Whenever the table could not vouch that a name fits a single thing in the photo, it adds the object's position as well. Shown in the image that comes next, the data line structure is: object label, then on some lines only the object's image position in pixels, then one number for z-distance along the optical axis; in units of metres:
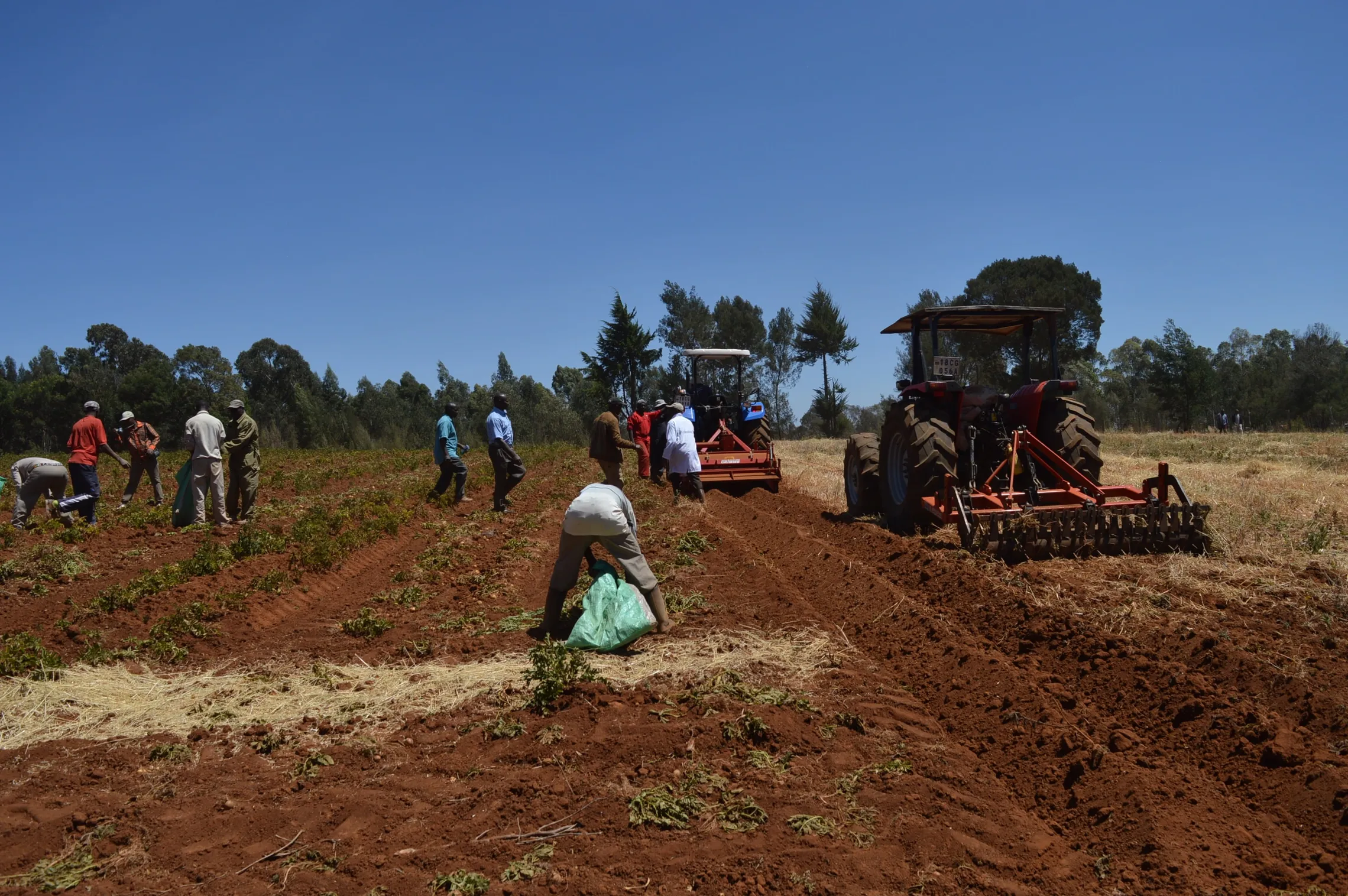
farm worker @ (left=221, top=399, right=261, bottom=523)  10.80
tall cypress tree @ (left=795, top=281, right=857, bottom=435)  46.66
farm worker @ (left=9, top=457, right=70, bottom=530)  11.20
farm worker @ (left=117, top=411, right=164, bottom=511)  13.28
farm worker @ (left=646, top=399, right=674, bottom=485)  15.03
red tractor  7.08
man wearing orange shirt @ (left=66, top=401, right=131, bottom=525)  11.74
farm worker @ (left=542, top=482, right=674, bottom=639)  5.65
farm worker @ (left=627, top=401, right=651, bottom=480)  14.97
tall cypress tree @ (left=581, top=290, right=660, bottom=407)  43.19
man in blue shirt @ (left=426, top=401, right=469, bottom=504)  13.25
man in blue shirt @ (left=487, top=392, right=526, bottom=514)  12.16
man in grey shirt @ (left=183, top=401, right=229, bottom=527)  10.73
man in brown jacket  10.23
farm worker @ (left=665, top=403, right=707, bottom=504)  11.84
